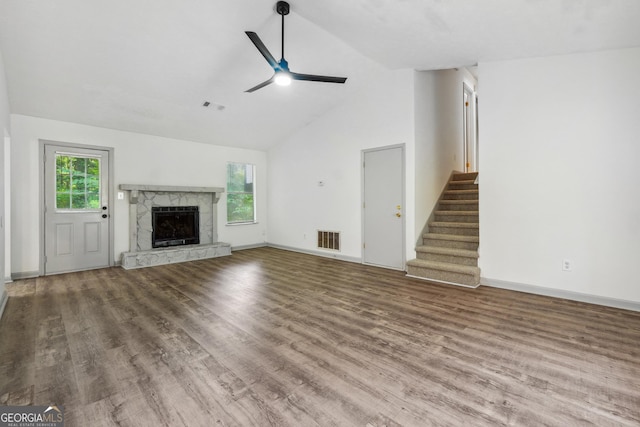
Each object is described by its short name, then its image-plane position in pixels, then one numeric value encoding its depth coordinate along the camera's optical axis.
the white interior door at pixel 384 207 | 5.17
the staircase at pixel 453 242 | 4.31
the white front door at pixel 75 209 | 4.95
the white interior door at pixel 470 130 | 7.10
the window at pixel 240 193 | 7.30
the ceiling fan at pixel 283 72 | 3.22
